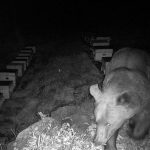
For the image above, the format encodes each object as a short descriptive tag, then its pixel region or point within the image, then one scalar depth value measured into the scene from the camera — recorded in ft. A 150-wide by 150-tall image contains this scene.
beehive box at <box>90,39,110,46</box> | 34.13
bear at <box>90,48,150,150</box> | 11.37
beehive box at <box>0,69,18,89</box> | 25.03
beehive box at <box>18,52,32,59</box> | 31.98
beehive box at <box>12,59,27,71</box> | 29.12
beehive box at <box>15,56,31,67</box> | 30.41
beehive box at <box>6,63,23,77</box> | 27.73
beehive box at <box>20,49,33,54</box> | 33.53
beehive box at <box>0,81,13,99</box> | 22.76
